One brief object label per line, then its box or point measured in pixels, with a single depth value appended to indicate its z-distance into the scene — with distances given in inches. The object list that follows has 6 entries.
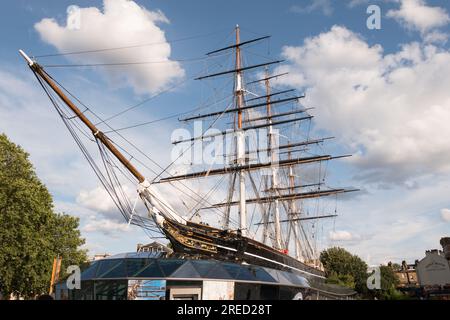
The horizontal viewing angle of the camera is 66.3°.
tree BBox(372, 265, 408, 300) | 2180.4
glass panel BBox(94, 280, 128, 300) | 453.1
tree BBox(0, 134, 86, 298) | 1073.5
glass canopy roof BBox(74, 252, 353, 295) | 465.1
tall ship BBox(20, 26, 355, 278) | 778.8
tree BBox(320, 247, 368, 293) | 2487.8
